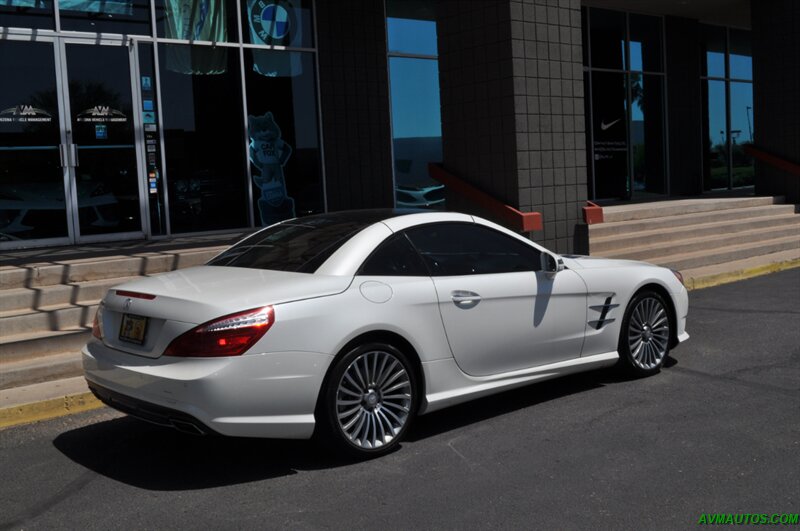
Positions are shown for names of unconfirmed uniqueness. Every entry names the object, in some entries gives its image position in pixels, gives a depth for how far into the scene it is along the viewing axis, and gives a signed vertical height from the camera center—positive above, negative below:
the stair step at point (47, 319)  7.39 -0.97
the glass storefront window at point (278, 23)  13.10 +2.92
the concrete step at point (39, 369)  6.55 -1.27
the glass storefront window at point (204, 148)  12.19 +0.89
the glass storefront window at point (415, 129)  14.70 +1.23
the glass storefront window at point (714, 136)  21.31 +1.22
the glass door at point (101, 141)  11.20 +0.97
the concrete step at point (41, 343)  6.98 -1.12
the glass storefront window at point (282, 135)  13.13 +1.10
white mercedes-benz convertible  4.50 -0.79
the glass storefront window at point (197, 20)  12.19 +2.84
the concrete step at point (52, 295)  7.85 -0.80
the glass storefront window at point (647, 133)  19.73 +1.29
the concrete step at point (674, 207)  13.51 -0.40
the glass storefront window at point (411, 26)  14.62 +3.08
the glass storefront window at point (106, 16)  11.23 +2.73
